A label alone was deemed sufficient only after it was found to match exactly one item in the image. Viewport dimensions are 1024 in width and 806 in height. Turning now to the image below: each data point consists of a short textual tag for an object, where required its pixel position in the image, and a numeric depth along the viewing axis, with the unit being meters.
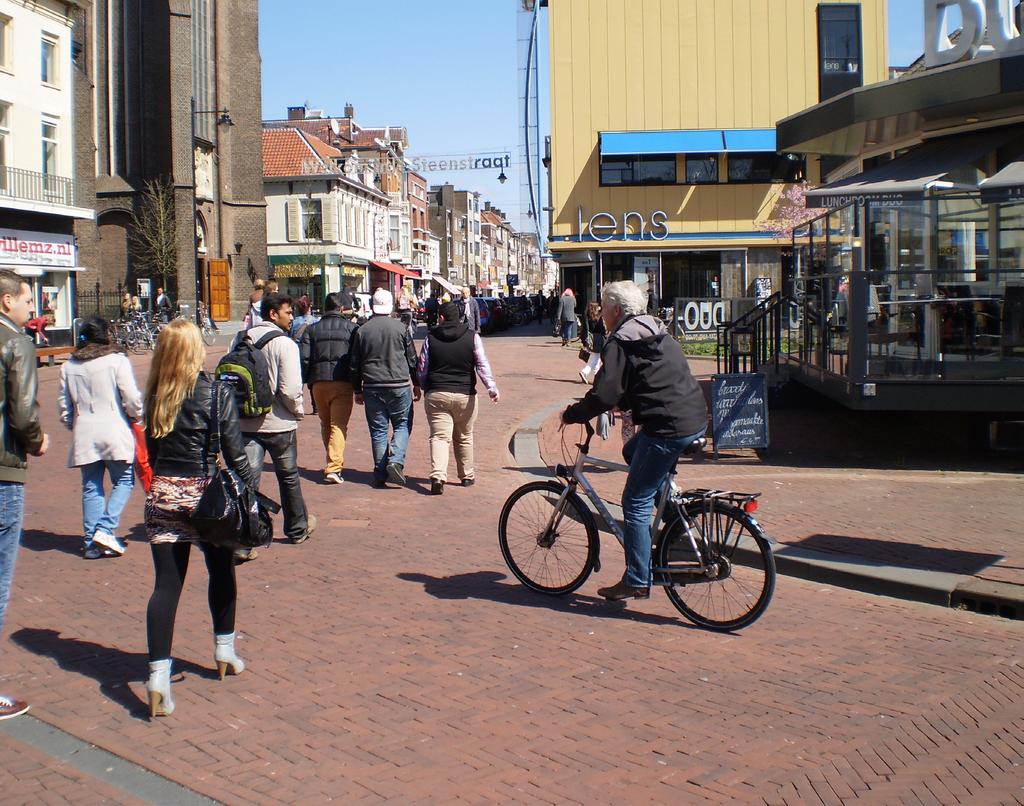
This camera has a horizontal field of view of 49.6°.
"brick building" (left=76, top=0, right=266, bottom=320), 48.00
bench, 26.41
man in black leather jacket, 4.74
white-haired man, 6.04
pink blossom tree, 39.44
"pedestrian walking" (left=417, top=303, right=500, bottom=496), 10.37
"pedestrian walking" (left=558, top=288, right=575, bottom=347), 32.31
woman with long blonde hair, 4.91
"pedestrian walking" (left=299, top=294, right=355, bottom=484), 10.78
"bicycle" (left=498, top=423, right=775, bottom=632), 5.99
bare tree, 47.12
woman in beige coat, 7.54
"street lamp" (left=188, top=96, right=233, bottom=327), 48.06
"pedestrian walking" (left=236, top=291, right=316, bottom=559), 8.01
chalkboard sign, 11.40
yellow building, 39.84
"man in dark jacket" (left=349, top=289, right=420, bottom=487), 10.57
